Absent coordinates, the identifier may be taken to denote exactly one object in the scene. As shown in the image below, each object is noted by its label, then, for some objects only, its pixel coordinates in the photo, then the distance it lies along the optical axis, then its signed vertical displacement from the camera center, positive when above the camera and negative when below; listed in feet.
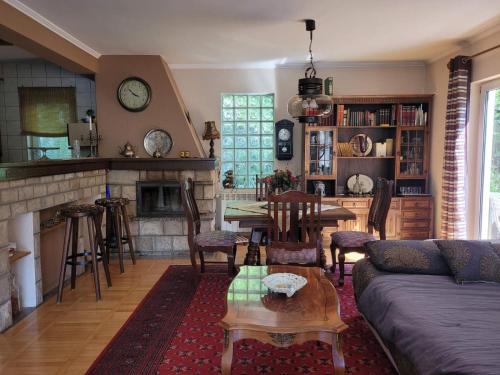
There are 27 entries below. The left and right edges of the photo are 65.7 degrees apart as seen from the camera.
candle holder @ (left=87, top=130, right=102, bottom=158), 15.65 +0.72
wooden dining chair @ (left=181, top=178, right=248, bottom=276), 11.50 -2.47
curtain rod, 12.17 +3.51
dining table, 11.04 -1.68
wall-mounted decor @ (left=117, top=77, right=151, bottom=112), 15.76 +2.61
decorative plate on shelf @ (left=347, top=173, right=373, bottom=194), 17.25 -1.12
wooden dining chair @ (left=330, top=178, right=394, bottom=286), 11.41 -2.33
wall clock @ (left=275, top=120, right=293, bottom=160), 17.43 +0.88
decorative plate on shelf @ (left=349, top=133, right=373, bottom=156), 16.97 +0.53
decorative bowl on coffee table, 6.71 -2.24
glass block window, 17.95 +1.05
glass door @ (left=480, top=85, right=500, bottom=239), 13.05 -0.33
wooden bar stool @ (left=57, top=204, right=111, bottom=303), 10.59 -2.22
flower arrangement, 12.17 -0.71
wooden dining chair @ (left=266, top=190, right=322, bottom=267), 9.94 -2.12
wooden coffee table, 5.59 -2.44
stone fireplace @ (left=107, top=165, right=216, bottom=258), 15.42 -2.13
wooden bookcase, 16.43 +0.14
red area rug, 7.27 -3.92
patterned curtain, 13.73 +0.39
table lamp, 16.11 +1.07
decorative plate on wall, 15.97 +0.70
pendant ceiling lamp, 10.06 +1.47
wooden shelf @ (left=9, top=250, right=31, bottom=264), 9.60 -2.44
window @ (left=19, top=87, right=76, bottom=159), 16.55 +2.02
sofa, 5.09 -2.45
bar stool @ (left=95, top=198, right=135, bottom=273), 12.82 -2.21
